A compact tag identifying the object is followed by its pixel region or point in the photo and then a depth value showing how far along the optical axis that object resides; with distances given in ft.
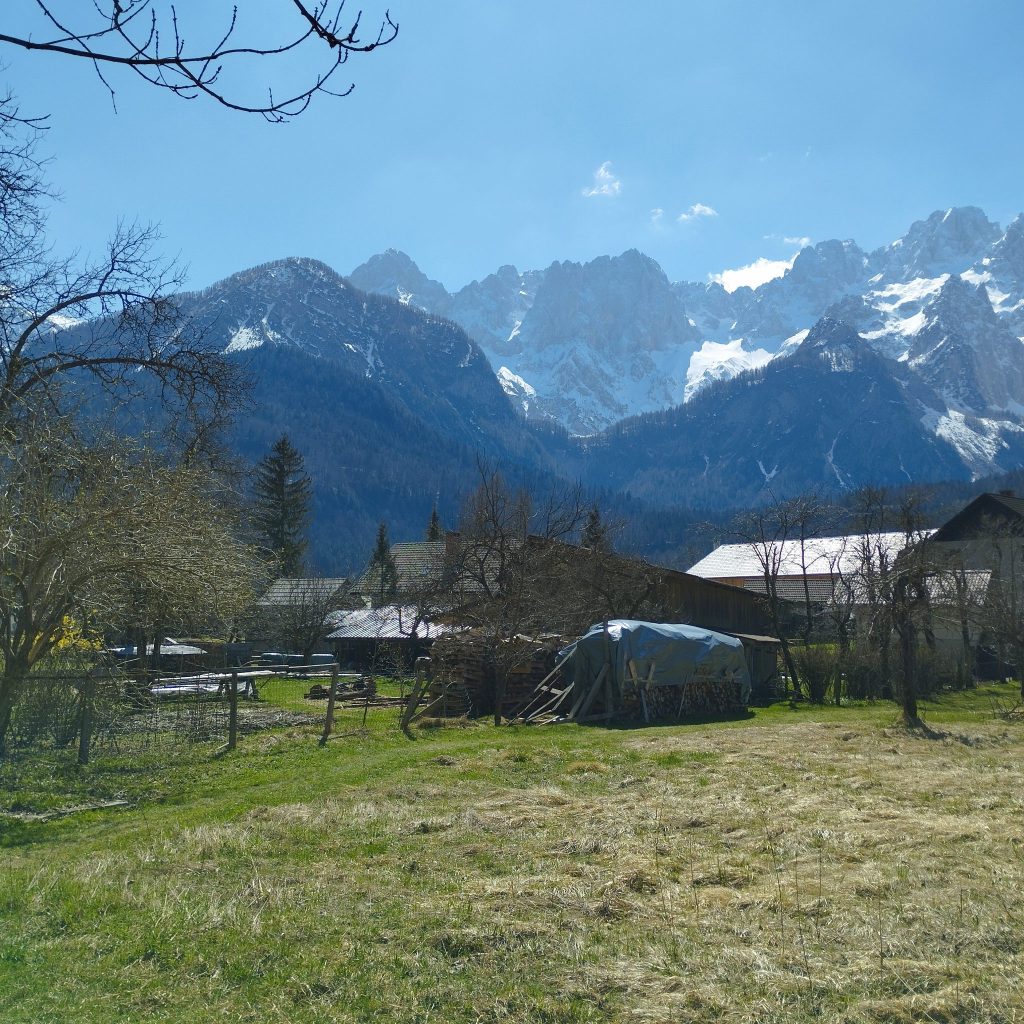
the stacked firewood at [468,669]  69.46
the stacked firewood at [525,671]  71.92
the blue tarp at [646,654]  71.00
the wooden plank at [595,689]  69.00
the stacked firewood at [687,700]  71.05
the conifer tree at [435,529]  189.30
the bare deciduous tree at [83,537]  29.53
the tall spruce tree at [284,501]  175.73
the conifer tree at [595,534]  113.29
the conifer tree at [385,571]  129.81
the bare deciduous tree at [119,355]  32.55
